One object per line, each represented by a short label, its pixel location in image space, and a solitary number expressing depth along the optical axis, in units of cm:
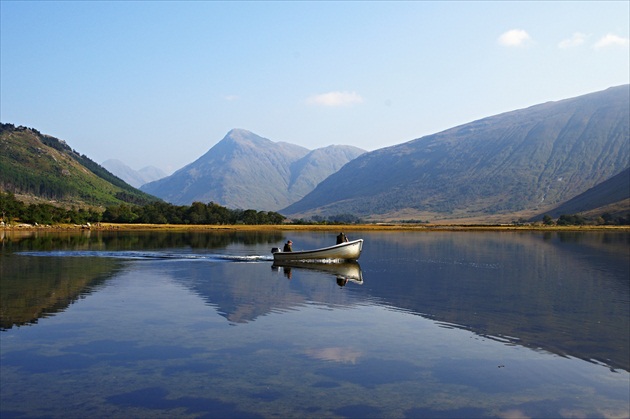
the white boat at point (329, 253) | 6406
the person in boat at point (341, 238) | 6694
